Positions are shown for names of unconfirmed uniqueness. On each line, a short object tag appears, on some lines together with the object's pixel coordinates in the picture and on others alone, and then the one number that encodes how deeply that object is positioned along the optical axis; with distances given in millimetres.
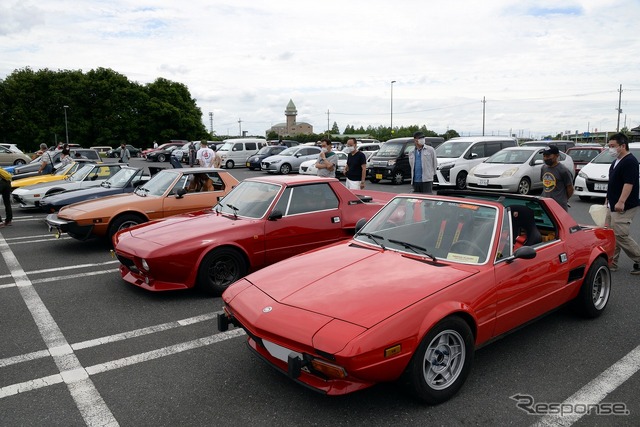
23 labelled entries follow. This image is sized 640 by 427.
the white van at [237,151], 29281
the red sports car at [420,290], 2893
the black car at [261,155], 27234
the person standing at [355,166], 9805
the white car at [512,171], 14070
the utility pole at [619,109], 65562
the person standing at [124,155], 17469
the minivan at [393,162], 17969
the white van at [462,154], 15805
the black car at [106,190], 9312
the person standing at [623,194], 5914
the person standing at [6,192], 10312
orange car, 7648
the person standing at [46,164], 14920
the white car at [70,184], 11359
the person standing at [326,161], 10266
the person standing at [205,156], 13445
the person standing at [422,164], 9148
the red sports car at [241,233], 5336
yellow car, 13102
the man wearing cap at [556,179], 6699
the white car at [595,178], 12734
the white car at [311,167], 21434
